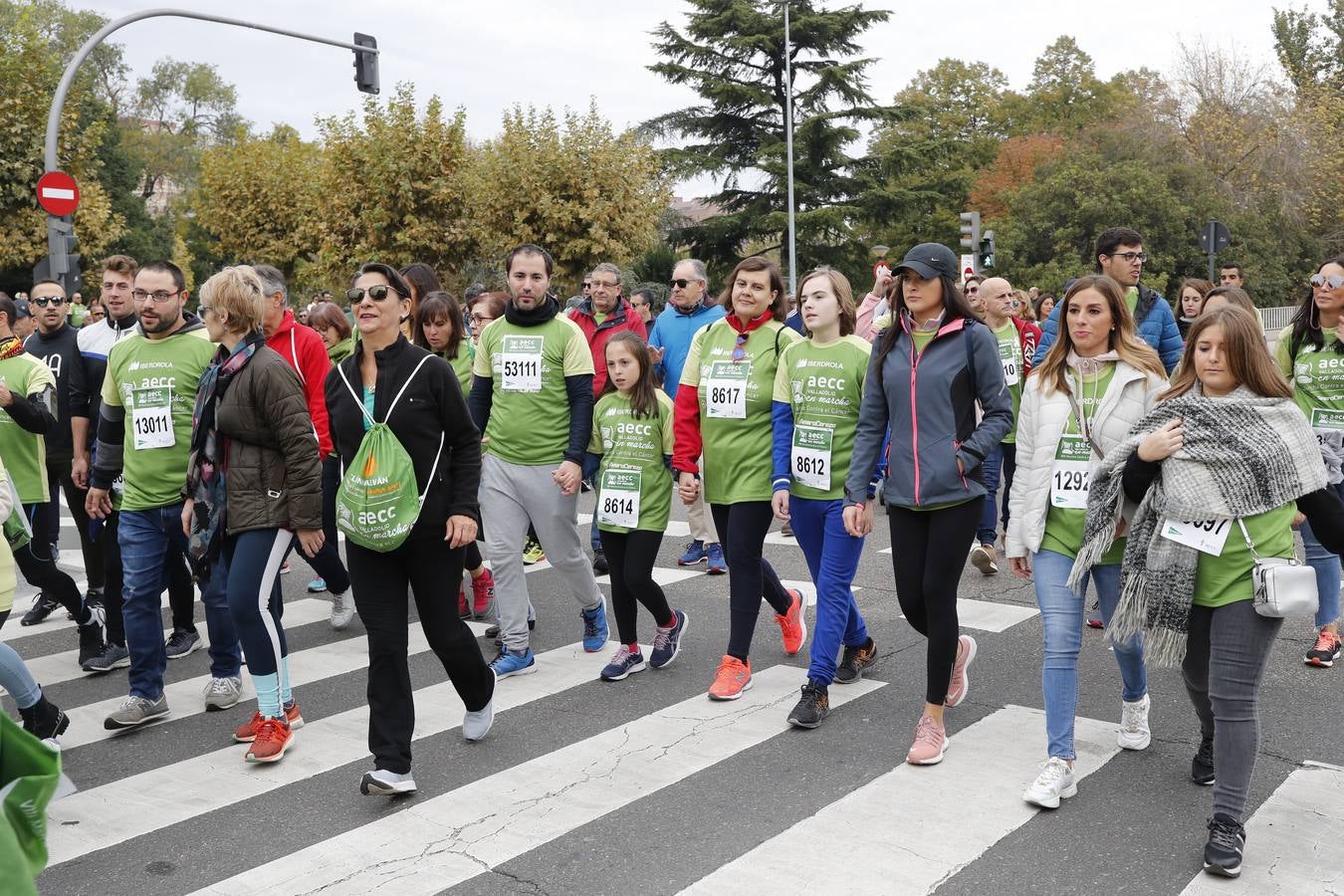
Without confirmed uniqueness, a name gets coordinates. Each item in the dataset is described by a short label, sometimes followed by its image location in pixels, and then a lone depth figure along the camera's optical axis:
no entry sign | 14.78
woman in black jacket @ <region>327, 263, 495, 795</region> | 4.59
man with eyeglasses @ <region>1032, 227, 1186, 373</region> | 7.15
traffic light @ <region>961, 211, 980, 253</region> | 23.64
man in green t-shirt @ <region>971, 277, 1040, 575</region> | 8.83
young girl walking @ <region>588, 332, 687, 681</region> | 6.07
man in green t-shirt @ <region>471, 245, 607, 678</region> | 6.21
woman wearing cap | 4.78
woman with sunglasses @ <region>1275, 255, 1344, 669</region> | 5.95
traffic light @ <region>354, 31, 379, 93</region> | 19.33
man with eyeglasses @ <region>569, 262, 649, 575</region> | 8.17
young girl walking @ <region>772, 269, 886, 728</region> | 5.36
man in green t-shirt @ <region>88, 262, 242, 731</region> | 5.50
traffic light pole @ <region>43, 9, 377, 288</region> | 15.45
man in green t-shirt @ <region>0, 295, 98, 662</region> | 6.57
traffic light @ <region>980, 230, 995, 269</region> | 23.84
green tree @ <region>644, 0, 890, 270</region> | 43.44
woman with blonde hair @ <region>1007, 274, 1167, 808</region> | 4.41
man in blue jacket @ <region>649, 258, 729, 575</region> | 8.66
